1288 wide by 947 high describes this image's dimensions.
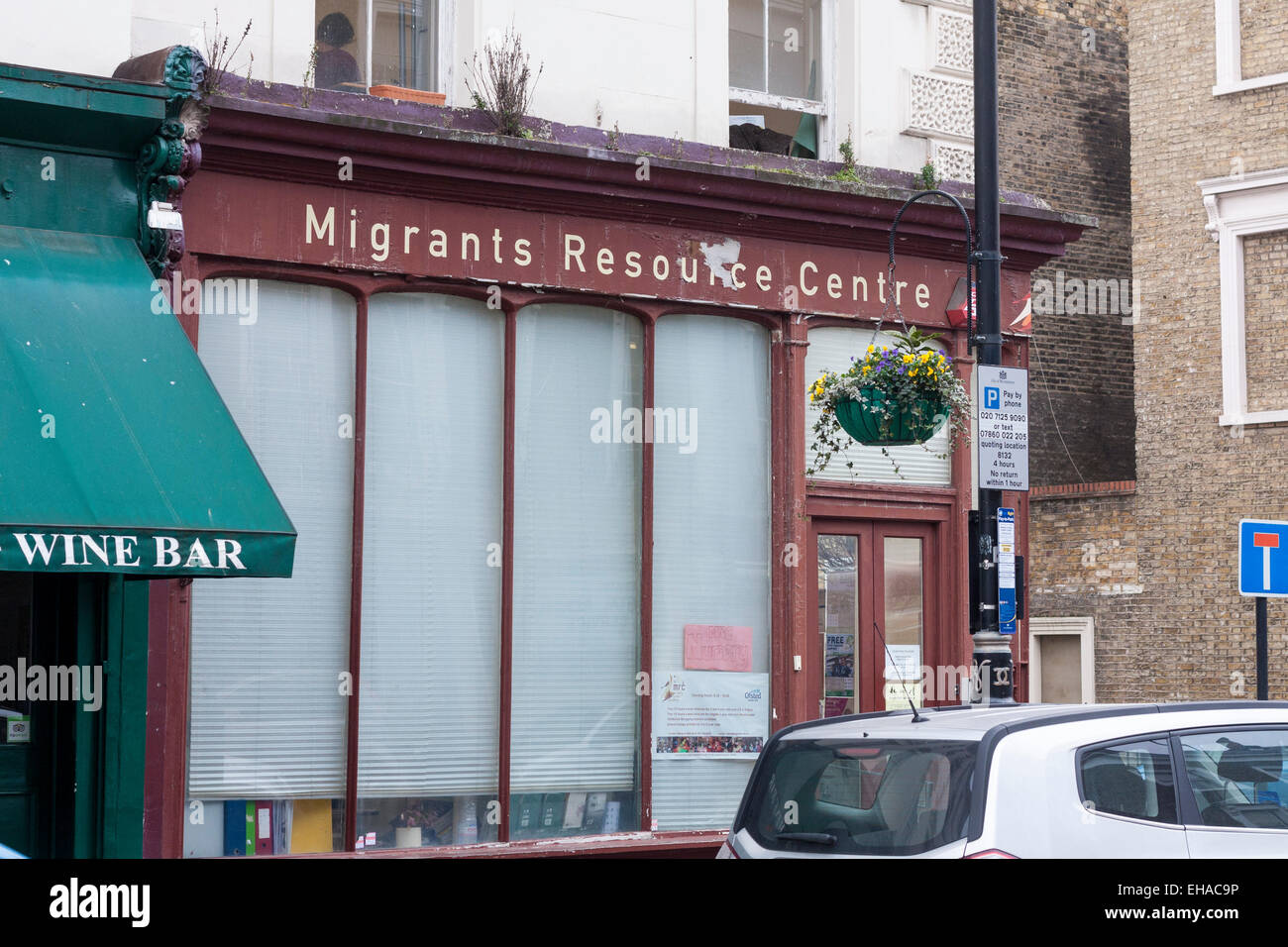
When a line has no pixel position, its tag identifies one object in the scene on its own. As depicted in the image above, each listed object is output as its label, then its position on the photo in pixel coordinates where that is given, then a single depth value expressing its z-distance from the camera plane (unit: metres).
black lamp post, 9.38
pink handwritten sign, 11.13
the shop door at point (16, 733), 8.92
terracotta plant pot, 10.59
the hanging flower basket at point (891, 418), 10.07
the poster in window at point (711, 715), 11.01
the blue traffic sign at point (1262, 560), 11.38
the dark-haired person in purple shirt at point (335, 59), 10.48
